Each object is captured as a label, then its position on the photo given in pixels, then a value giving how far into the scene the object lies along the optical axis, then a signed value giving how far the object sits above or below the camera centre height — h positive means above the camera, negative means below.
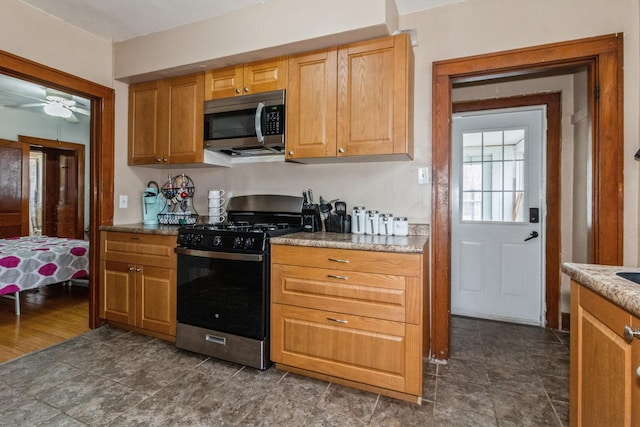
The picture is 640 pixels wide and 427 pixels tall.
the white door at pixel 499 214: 2.90 -0.02
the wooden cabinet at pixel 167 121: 2.66 +0.76
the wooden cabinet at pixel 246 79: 2.36 +0.99
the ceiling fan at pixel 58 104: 3.93 +1.32
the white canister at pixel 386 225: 2.23 -0.09
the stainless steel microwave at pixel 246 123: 2.36 +0.66
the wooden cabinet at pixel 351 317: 1.73 -0.59
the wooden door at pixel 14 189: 4.73 +0.31
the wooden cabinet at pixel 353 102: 2.04 +0.71
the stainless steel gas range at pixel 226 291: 2.06 -0.52
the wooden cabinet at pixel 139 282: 2.44 -0.55
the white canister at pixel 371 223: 2.26 -0.07
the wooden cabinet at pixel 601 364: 0.85 -0.45
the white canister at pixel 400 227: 2.21 -0.10
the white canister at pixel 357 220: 2.30 -0.06
